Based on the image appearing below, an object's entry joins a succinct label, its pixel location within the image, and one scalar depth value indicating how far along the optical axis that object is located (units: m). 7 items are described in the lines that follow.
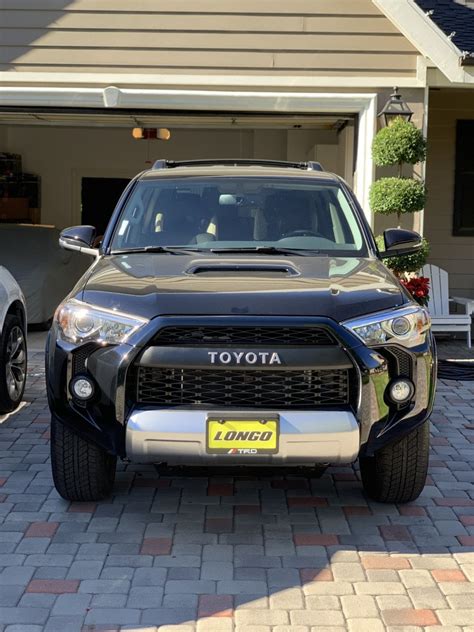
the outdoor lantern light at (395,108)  8.63
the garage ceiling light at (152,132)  11.00
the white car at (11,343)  6.13
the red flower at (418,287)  8.39
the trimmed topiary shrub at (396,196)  8.58
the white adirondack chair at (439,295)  10.12
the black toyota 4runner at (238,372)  3.80
